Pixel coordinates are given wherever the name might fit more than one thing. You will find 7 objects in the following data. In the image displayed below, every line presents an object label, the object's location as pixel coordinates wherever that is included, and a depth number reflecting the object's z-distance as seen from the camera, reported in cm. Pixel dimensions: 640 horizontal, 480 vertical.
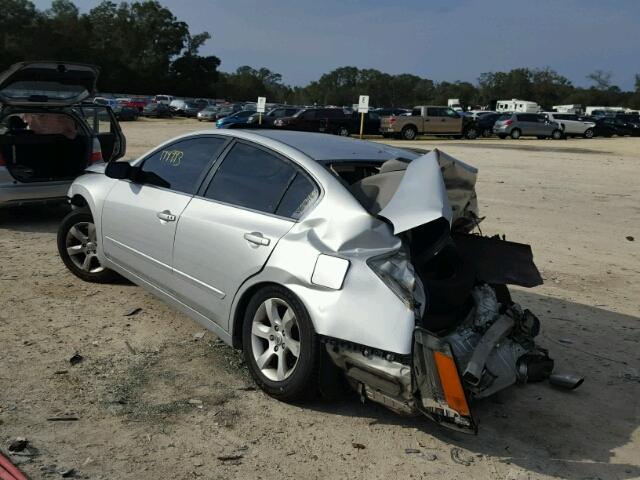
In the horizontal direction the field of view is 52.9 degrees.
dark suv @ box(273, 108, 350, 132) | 3281
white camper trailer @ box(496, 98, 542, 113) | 6184
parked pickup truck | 3528
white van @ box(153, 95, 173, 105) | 6394
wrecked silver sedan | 335
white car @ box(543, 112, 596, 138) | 4153
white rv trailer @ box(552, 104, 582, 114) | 7931
